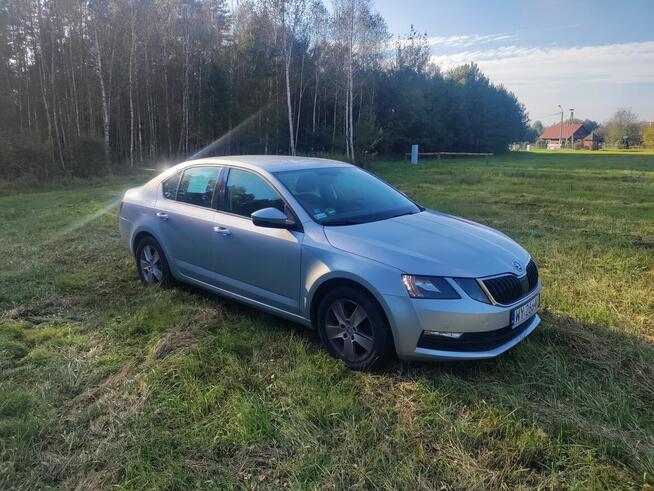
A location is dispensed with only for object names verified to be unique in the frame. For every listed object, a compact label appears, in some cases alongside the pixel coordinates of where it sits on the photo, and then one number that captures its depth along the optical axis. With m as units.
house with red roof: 103.16
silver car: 3.13
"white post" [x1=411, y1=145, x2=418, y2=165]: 35.50
